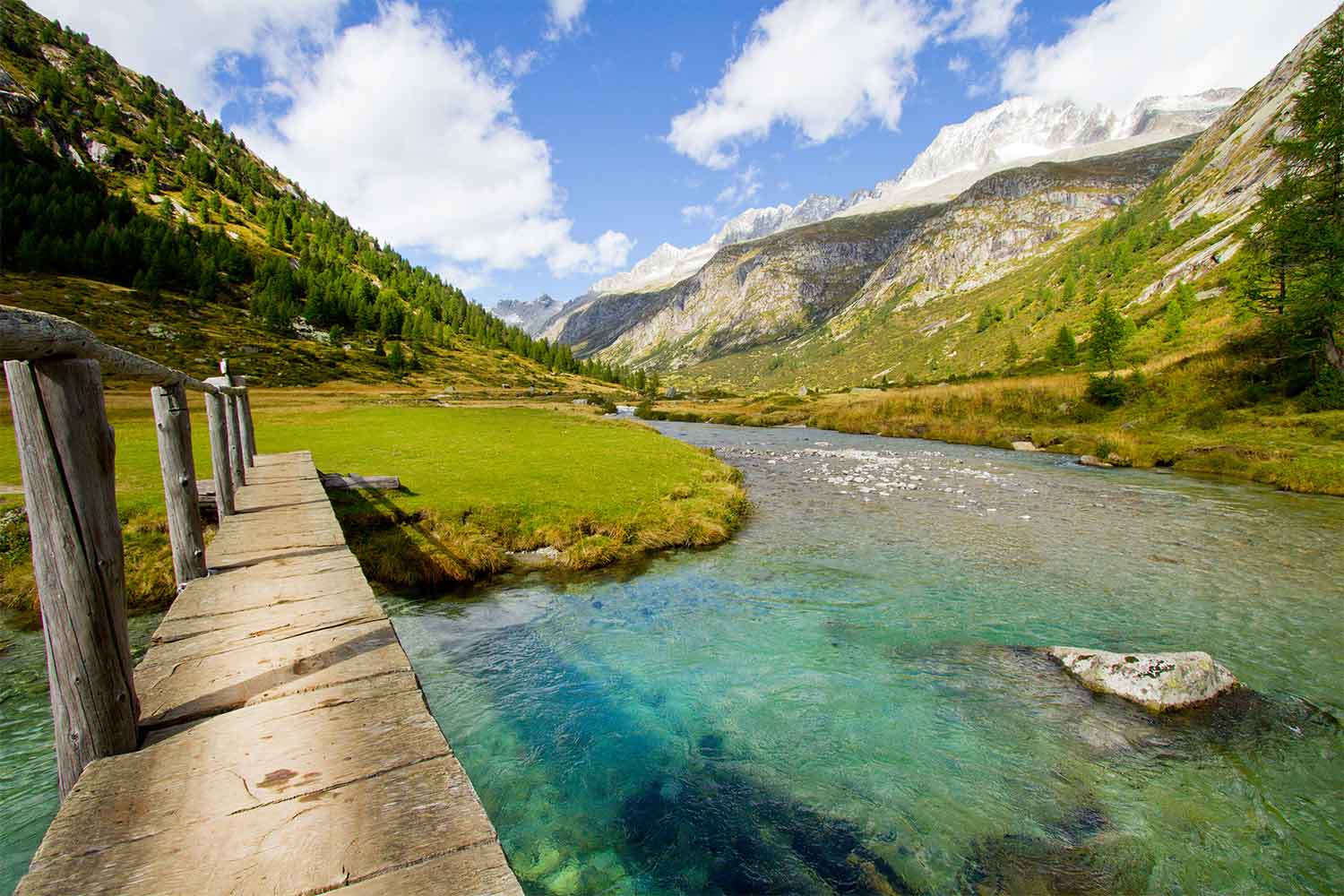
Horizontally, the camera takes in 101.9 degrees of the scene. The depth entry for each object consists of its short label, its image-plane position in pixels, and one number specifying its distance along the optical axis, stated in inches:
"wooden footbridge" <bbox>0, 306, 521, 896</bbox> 121.3
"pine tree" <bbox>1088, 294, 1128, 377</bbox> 2640.3
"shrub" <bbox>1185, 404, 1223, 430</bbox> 1498.5
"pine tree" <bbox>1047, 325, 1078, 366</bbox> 3508.4
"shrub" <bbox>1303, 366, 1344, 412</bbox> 1311.5
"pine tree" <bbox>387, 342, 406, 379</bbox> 4902.6
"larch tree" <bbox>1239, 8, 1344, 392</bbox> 1376.7
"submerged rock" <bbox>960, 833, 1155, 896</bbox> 264.4
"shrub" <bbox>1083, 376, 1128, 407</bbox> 1893.5
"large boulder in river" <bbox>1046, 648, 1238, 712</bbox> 392.2
